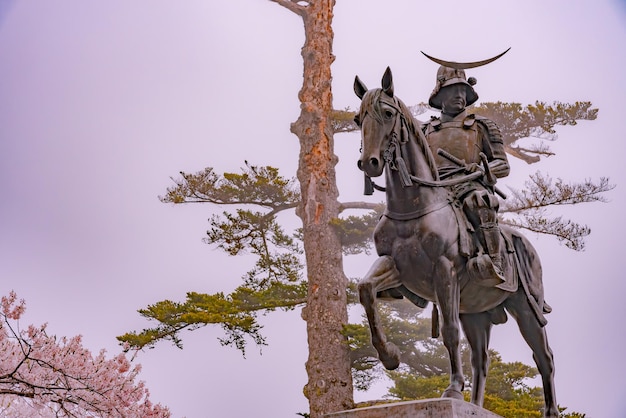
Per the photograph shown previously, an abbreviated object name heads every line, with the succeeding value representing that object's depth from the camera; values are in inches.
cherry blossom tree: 436.5
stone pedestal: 263.6
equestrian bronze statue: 307.0
